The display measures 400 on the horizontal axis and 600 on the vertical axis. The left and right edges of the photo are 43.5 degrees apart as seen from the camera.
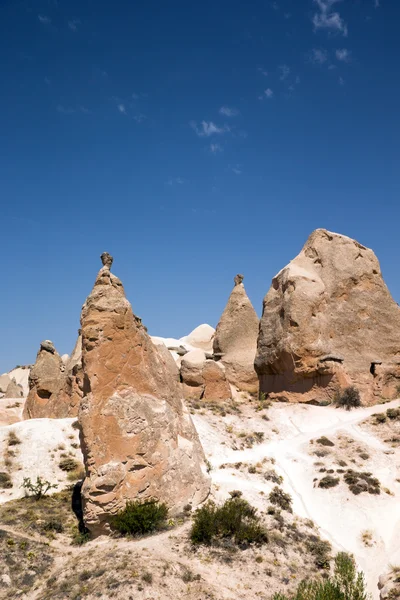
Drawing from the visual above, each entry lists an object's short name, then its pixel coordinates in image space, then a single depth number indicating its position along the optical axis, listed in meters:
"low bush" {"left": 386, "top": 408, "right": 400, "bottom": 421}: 20.36
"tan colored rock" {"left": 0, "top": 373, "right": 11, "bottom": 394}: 45.14
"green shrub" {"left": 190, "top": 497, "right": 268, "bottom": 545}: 11.07
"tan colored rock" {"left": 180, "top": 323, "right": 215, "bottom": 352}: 44.28
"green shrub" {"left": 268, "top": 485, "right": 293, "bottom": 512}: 14.25
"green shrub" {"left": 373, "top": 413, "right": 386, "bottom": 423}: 20.38
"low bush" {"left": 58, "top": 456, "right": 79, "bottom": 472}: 16.59
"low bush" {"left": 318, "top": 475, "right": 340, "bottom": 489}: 15.62
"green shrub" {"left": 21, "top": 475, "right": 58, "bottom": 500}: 14.75
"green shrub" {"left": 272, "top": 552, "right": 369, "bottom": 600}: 8.66
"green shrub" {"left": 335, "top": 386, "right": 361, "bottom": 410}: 22.38
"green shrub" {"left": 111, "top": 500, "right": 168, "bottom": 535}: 11.28
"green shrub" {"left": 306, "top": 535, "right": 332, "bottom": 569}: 11.40
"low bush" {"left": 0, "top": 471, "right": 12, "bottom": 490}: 15.27
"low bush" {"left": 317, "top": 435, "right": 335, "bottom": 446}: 18.77
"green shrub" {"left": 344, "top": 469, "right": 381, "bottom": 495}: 15.08
